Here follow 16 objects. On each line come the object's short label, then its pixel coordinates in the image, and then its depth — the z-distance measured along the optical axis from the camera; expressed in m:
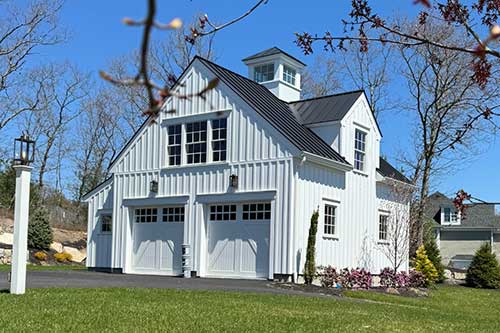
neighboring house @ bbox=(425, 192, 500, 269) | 44.00
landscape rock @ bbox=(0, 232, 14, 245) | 29.97
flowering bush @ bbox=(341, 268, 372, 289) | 18.28
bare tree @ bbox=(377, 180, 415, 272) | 22.50
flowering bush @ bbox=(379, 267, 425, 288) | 20.30
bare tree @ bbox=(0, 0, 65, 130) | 30.78
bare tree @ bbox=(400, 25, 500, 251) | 28.47
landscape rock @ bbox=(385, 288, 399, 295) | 18.51
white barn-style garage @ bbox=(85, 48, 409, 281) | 18.52
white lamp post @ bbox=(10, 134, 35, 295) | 11.16
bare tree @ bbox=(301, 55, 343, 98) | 40.38
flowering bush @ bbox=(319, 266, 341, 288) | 17.92
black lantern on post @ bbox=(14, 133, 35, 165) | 11.39
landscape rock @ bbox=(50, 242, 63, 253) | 30.70
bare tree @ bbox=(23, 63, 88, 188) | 41.44
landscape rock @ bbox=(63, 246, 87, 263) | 31.23
